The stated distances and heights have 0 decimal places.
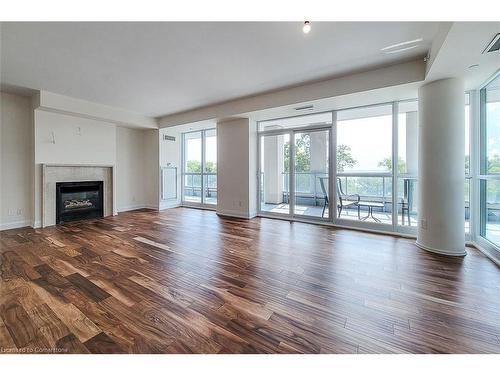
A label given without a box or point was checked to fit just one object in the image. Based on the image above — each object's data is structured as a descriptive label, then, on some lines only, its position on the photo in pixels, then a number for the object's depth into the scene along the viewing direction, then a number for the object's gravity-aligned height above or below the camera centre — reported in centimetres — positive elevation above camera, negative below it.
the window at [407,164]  400 +42
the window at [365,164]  427 +46
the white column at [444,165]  307 +30
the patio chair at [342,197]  462 -22
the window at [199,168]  701 +61
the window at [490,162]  303 +34
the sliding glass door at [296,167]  495 +48
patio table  433 -38
